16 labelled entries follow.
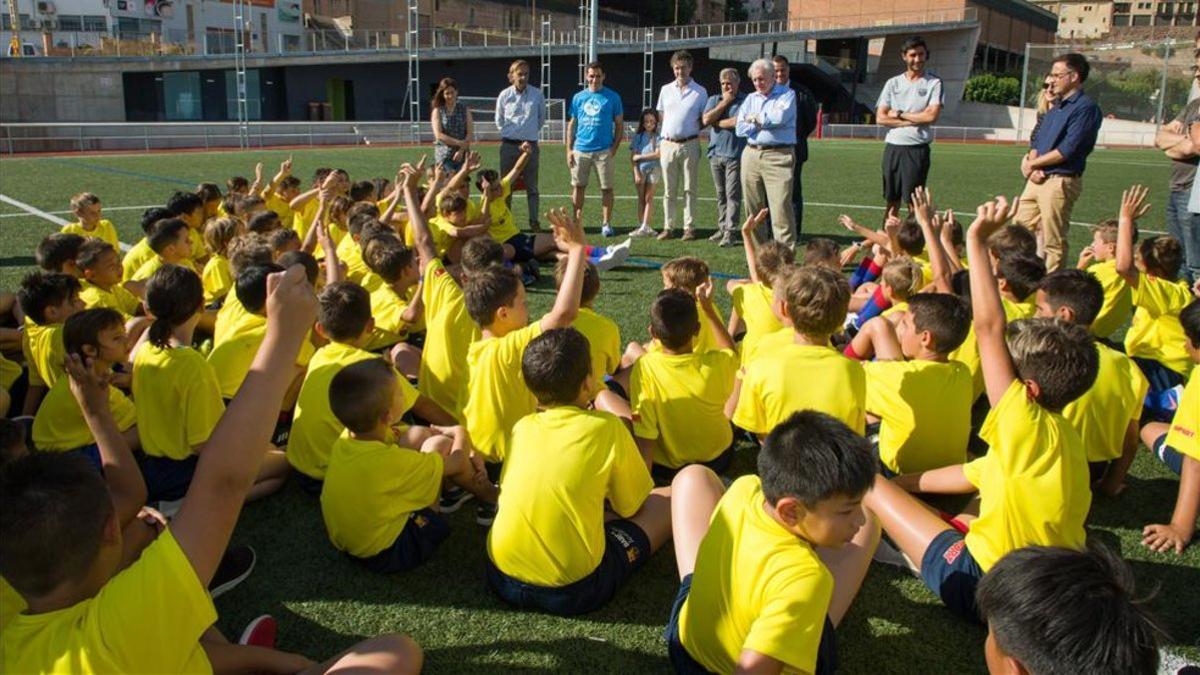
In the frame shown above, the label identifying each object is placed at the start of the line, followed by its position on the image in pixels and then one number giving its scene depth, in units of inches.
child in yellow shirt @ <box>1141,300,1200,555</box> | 143.2
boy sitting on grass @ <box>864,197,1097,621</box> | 118.6
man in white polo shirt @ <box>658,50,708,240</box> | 410.9
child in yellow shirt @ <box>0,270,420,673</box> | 72.2
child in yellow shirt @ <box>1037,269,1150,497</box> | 156.4
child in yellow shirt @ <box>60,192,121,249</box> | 287.7
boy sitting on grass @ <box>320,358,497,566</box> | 134.1
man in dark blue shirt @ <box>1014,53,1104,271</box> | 281.4
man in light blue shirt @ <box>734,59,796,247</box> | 353.1
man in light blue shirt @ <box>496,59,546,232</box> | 429.1
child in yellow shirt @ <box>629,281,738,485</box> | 161.0
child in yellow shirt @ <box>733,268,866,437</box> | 149.3
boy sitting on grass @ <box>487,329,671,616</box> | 121.5
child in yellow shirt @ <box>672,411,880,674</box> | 90.7
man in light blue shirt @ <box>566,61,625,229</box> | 424.2
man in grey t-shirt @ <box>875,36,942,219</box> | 338.6
